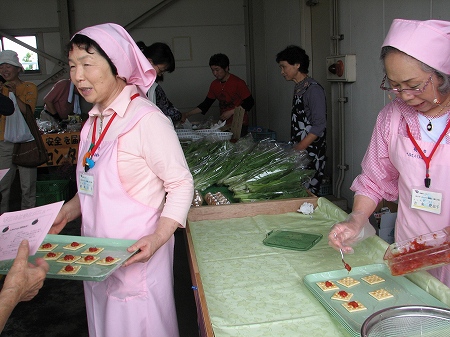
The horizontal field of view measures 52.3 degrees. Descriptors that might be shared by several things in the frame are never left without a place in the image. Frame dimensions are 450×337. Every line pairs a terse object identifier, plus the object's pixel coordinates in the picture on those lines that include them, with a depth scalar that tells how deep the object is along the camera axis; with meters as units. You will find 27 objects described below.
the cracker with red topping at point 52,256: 1.69
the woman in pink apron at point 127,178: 1.66
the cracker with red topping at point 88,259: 1.61
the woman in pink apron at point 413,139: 1.49
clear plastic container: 1.34
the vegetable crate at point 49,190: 5.15
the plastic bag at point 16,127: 4.30
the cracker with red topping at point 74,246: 1.75
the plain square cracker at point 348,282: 1.52
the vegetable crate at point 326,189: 5.00
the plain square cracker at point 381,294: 1.42
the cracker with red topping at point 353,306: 1.36
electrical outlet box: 4.23
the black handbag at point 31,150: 4.49
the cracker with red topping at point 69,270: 1.52
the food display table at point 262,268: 1.37
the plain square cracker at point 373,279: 1.53
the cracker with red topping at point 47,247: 1.78
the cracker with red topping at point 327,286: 1.50
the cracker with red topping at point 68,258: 1.65
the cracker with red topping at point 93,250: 1.67
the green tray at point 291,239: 1.95
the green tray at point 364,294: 1.33
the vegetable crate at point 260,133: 5.30
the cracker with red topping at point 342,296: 1.42
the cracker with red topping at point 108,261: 1.54
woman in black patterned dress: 3.87
